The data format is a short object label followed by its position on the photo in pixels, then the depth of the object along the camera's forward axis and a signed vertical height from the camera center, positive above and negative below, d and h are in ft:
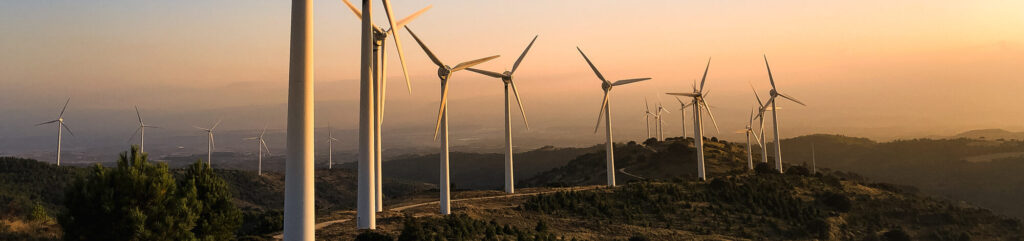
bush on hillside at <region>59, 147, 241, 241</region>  94.58 -5.61
